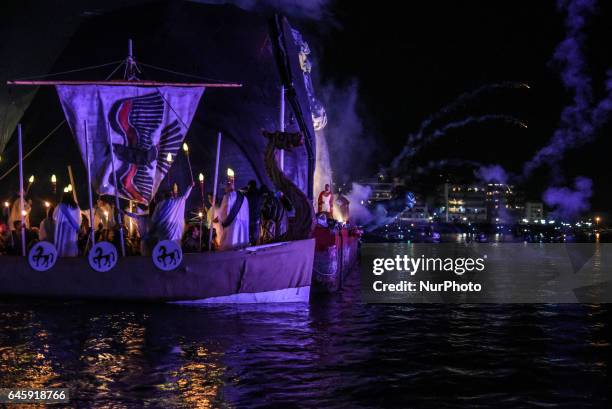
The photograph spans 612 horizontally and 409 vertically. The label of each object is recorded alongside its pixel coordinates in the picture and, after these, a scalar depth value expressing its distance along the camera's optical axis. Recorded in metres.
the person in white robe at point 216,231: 19.94
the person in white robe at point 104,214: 22.48
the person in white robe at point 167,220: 19.08
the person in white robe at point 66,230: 19.80
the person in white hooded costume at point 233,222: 19.03
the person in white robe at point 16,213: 22.28
